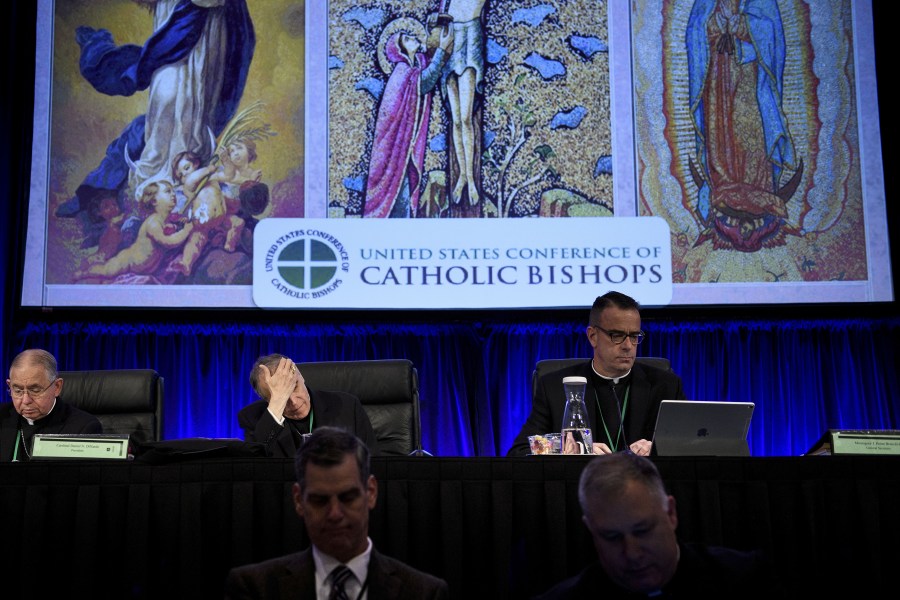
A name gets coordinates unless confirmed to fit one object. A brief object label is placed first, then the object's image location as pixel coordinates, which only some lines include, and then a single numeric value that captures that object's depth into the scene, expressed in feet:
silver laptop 8.61
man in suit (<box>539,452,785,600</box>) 5.72
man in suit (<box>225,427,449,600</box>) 6.20
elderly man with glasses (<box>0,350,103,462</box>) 12.03
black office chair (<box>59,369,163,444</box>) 13.06
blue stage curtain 17.79
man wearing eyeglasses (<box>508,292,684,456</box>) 10.91
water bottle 9.02
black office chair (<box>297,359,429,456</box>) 13.33
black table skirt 7.86
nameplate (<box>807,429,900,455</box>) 8.47
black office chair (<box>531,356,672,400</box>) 12.67
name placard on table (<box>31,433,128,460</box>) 8.57
